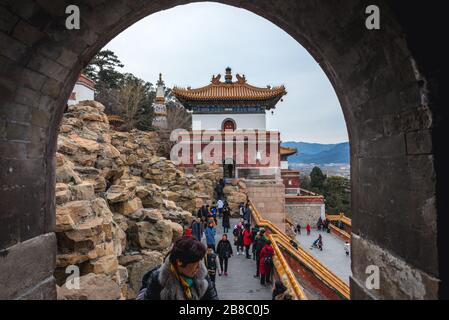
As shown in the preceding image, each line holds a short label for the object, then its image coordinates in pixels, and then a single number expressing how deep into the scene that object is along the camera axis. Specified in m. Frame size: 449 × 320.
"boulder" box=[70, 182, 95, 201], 6.42
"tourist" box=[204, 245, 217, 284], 6.87
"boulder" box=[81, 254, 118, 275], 5.63
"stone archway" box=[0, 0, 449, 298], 2.39
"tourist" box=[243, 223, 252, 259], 10.65
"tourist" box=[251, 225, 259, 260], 11.29
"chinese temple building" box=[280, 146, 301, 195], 33.56
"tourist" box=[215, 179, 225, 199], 21.67
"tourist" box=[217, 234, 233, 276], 8.87
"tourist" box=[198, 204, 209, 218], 14.49
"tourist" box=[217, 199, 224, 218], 18.23
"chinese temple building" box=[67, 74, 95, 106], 25.05
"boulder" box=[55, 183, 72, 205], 5.79
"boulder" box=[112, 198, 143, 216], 9.12
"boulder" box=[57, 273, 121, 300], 4.46
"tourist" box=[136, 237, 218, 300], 2.66
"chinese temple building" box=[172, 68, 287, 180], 27.80
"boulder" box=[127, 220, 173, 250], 8.28
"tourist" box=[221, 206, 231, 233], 14.52
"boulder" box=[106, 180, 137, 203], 8.80
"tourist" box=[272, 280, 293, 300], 5.57
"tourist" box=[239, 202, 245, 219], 17.06
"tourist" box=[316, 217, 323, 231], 28.06
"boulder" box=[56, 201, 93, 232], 5.27
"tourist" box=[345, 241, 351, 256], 19.44
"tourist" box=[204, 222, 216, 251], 9.57
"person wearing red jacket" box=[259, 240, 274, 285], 8.09
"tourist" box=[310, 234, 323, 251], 21.08
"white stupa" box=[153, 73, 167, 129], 36.18
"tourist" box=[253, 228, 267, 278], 8.82
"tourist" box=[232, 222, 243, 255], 11.17
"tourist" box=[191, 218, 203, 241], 10.53
